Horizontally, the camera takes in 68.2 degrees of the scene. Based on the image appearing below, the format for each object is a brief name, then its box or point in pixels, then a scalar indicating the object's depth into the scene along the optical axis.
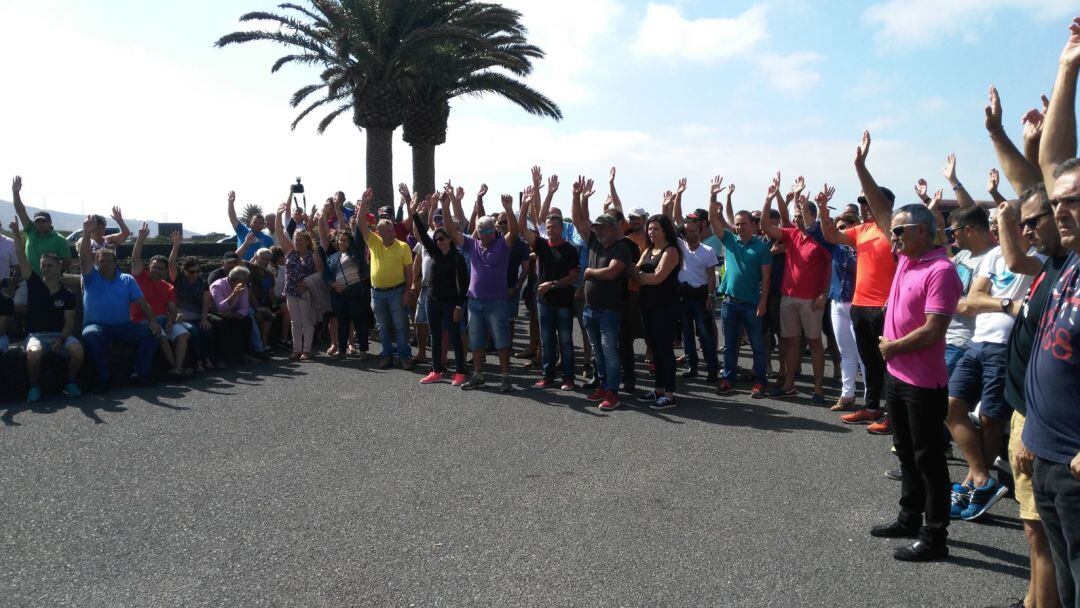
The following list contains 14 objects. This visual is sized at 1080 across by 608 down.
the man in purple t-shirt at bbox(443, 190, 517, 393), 8.69
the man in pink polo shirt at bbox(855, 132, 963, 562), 4.12
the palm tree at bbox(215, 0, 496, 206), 19.19
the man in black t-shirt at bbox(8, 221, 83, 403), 8.44
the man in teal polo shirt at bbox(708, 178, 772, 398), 8.40
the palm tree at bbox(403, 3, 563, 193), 20.38
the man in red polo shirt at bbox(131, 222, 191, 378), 9.35
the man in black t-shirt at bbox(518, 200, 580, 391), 8.52
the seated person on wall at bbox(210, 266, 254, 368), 10.39
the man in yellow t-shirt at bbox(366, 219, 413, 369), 9.93
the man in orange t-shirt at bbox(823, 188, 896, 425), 6.50
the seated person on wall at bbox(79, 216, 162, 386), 8.82
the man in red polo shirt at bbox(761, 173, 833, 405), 7.84
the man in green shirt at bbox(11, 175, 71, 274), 9.78
